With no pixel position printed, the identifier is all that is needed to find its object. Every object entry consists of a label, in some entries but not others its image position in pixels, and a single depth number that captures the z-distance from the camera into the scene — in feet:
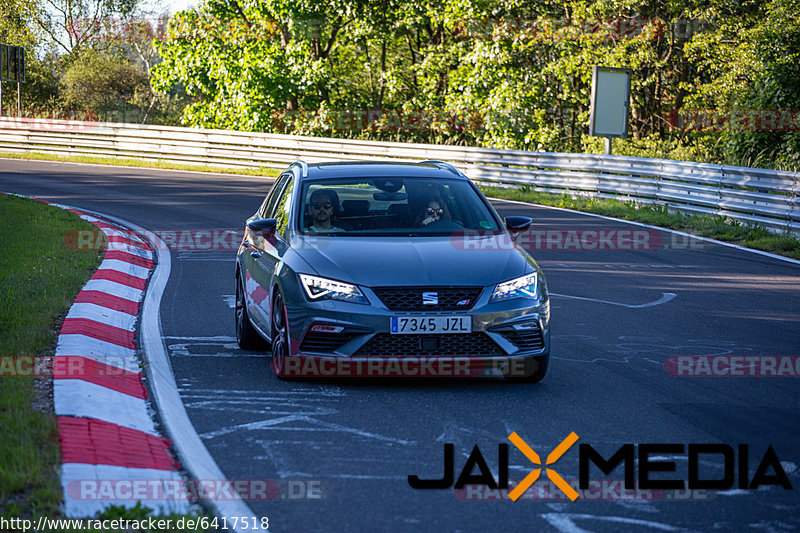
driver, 52.03
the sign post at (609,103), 167.63
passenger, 50.93
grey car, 43.60
